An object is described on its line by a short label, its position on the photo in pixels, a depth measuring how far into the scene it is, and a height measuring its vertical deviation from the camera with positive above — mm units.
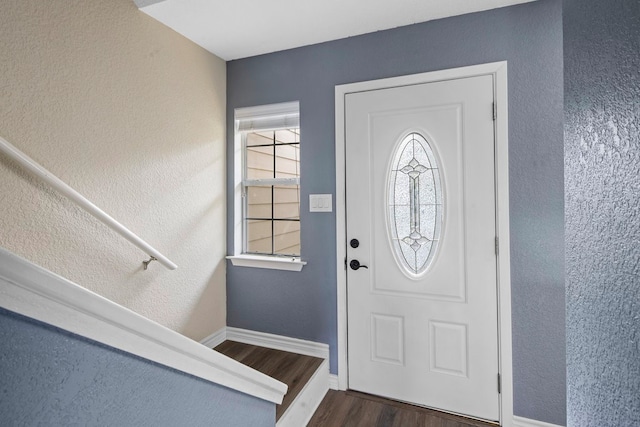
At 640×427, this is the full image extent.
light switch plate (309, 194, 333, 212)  2209 +92
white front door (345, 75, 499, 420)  1870 -185
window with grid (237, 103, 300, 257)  2422 +253
